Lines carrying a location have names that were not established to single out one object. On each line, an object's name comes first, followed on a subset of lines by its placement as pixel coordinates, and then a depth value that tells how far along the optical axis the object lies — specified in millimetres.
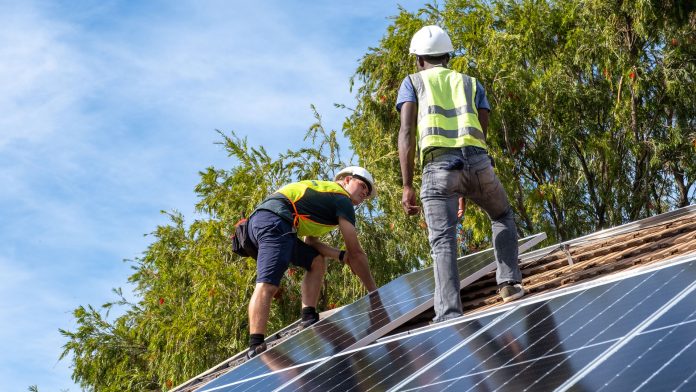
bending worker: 8016
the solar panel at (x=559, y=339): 3883
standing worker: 6340
